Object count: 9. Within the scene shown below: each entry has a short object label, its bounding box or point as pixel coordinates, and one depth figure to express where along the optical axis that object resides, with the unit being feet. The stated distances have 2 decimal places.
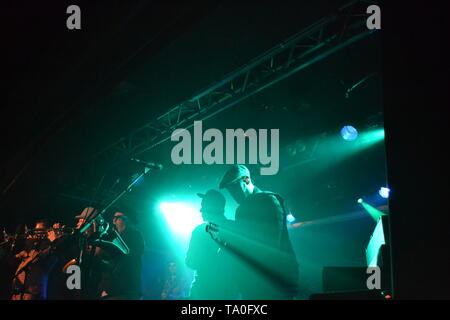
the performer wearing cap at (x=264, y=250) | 9.78
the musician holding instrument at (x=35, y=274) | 15.20
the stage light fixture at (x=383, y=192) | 20.13
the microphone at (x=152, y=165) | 12.90
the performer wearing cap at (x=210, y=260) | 12.57
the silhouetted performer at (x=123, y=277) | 14.66
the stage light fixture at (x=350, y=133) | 20.59
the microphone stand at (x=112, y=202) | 13.03
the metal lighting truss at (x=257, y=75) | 14.16
